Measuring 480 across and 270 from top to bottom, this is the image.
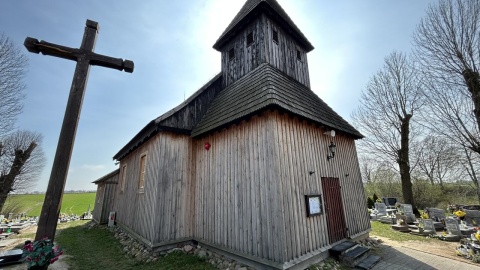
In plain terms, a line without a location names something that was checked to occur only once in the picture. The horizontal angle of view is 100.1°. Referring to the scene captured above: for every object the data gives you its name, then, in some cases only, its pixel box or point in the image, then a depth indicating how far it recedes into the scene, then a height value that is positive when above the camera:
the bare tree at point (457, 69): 9.22 +5.42
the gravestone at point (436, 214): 10.73 -1.52
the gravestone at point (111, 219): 12.23 -1.85
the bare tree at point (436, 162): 17.67 +2.08
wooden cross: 3.19 +1.51
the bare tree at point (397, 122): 14.06 +4.67
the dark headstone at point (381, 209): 13.55 -1.54
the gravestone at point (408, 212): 11.47 -1.52
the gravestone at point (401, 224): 10.16 -1.96
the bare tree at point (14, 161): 13.91 +2.09
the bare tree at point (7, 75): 9.95 +5.56
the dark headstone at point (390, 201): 18.62 -1.38
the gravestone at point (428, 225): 9.11 -1.78
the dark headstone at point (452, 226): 8.29 -1.69
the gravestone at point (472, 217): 9.84 -1.58
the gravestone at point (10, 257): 5.93 -1.98
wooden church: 5.40 +0.77
